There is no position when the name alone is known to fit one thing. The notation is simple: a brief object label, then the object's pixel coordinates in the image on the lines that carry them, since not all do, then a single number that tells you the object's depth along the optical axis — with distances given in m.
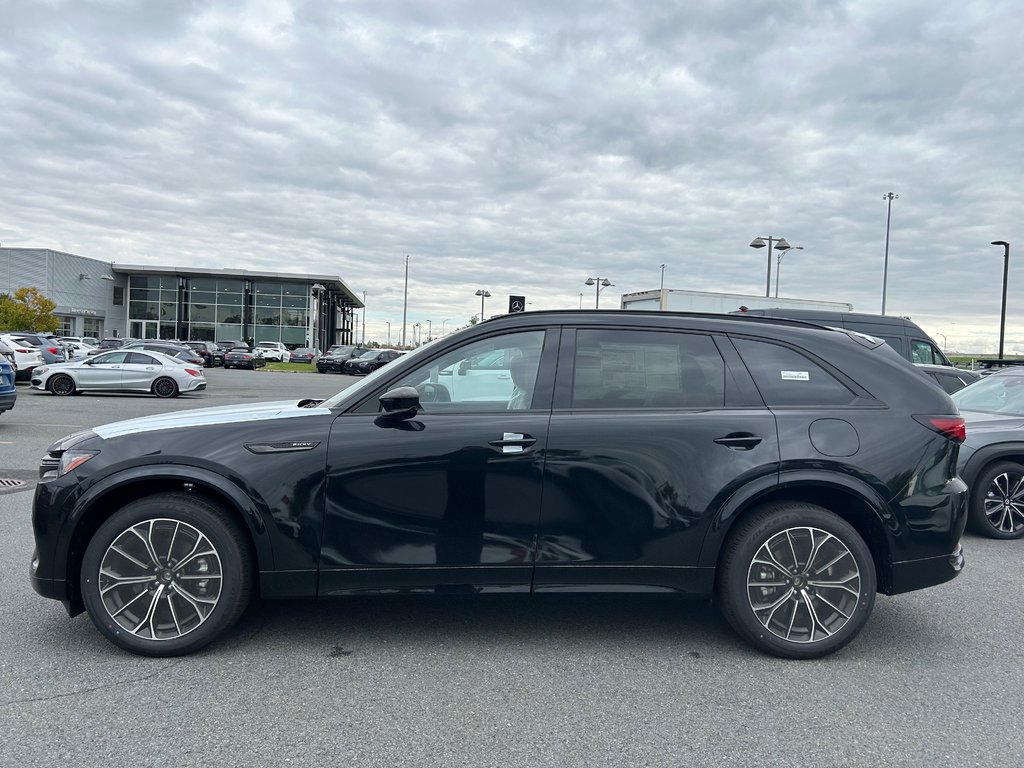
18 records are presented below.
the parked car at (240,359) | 47.78
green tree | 56.19
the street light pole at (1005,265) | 34.62
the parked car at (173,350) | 33.91
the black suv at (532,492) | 3.78
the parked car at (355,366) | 45.22
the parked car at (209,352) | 47.34
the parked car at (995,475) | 6.71
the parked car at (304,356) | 64.16
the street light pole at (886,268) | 40.29
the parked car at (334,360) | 46.44
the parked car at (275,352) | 62.94
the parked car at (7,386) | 12.55
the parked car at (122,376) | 21.88
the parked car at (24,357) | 25.20
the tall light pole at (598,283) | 32.29
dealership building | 75.88
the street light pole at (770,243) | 26.69
